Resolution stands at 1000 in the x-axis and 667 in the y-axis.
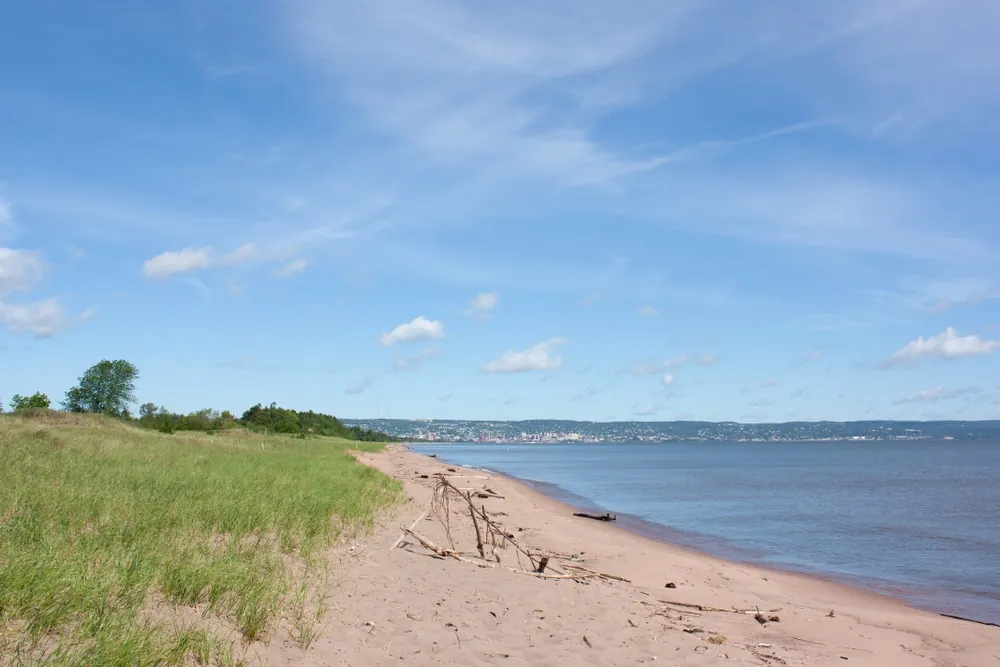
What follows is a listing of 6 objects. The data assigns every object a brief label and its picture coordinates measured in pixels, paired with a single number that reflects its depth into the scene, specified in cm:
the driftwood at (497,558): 1340
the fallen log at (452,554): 1302
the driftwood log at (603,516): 3089
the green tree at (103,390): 10569
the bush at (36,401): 9512
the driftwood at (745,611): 1209
